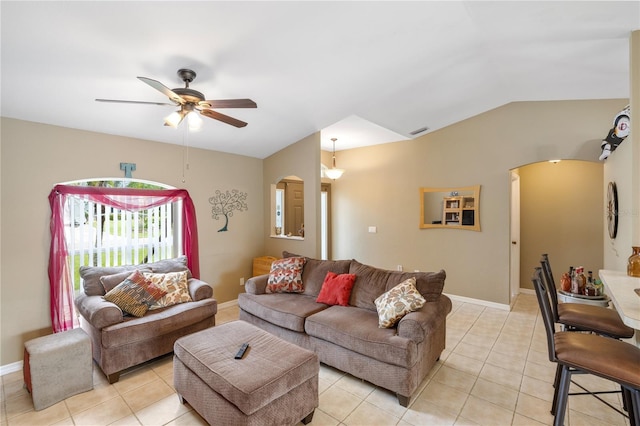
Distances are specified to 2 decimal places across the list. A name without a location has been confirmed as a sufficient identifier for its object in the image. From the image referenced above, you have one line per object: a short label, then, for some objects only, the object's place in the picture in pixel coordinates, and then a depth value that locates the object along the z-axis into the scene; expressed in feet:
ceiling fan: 7.12
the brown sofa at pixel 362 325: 7.32
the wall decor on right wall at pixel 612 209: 9.53
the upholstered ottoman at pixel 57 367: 7.25
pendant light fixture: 16.83
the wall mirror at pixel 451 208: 14.97
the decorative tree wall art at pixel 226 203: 14.29
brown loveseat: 8.29
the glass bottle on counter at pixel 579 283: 10.57
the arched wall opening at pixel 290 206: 19.25
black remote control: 6.65
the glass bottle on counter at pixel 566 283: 10.91
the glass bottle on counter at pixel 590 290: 10.25
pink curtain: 9.68
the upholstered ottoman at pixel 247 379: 5.71
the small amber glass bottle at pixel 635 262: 6.87
